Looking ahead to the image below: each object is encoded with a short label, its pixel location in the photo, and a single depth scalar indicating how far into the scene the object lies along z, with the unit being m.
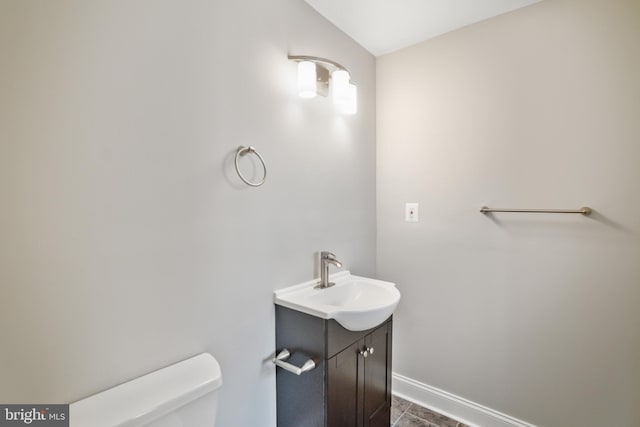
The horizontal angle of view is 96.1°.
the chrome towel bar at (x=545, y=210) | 1.41
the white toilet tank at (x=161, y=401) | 0.77
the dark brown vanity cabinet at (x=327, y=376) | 1.23
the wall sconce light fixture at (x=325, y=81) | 1.42
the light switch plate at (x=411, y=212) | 1.96
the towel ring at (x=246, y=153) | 1.21
